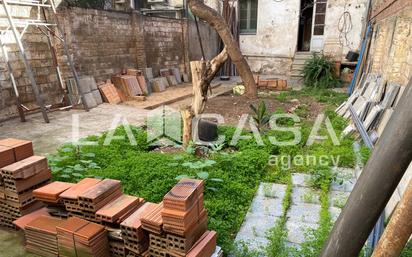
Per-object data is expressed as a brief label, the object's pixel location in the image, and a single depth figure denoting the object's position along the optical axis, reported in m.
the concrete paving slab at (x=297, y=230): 2.98
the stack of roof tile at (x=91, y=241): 2.55
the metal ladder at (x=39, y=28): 6.33
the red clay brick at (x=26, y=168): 3.15
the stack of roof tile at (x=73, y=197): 2.80
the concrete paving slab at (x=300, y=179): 4.13
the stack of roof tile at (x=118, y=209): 2.66
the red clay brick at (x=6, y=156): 3.31
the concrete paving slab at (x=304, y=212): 3.33
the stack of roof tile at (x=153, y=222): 2.40
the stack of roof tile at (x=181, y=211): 2.30
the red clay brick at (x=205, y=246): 2.40
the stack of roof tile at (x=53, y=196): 2.98
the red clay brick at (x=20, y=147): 3.45
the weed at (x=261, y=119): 6.27
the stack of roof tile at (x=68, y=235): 2.64
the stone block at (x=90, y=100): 8.16
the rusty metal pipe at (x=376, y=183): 1.19
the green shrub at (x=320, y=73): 11.55
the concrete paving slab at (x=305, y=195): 3.69
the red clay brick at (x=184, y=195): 2.33
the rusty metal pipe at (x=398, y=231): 1.25
